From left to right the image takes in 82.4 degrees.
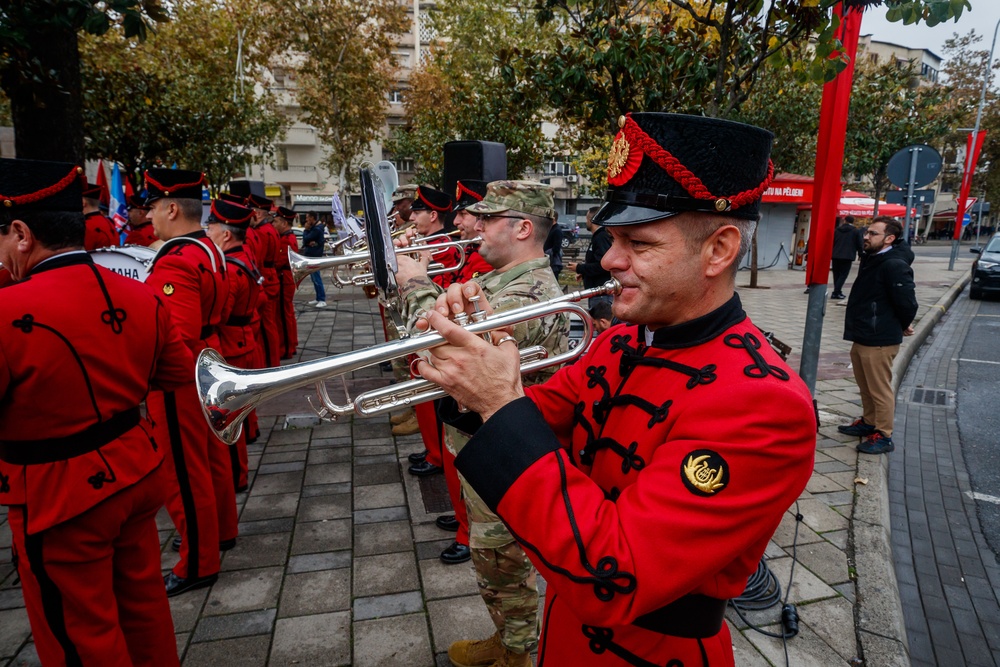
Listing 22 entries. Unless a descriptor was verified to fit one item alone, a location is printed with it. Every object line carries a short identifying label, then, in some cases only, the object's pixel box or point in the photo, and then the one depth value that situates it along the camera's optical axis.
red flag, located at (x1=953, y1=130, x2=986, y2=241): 16.79
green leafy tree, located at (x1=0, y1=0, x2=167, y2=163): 3.78
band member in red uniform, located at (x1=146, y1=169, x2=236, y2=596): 3.56
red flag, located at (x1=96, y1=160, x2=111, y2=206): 7.81
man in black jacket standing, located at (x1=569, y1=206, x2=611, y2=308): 7.30
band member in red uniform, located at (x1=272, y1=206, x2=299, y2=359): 9.10
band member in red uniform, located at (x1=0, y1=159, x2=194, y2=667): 2.29
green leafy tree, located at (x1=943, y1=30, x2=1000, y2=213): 35.88
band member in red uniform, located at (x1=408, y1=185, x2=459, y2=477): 4.90
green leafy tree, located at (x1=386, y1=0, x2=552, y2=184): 12.88
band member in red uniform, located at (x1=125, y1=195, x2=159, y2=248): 7.93
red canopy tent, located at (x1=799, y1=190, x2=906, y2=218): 24.81
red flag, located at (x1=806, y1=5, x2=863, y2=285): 3.53
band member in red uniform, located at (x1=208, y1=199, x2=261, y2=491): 4.62
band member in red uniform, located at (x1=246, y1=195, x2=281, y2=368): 7.66
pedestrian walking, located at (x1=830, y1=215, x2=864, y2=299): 14.17
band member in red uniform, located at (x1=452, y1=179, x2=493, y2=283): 5.11
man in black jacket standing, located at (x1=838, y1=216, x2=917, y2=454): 5.79
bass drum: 4.86
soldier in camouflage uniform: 2.83
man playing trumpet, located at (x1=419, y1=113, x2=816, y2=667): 1.20
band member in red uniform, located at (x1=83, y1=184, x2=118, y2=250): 5.96
